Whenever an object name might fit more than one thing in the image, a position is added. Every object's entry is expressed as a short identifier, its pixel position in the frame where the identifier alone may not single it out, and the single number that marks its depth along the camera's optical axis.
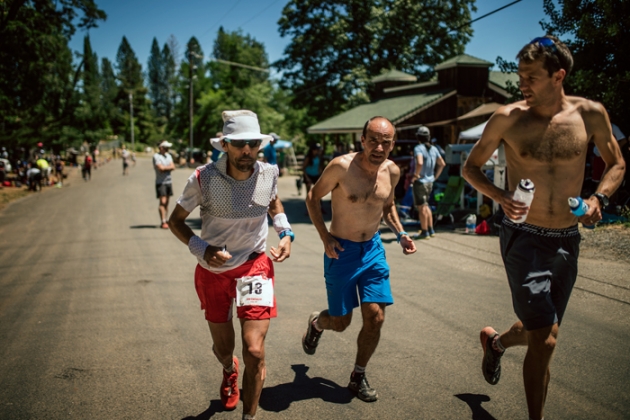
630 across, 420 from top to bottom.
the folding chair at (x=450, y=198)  12.04
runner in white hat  3.43
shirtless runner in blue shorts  3.83
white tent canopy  14.67
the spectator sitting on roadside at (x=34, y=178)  23.45
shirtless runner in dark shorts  3.07
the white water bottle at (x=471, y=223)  11.07
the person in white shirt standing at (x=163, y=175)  11.34
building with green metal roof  25.66
